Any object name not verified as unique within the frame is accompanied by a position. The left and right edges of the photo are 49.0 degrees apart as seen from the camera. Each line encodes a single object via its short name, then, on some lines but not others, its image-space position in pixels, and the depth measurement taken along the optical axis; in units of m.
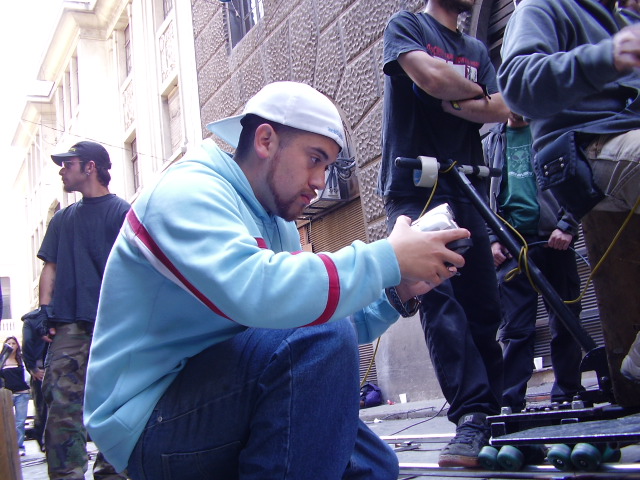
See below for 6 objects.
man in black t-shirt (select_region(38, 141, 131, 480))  3.47
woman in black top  9.36
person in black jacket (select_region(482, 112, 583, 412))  3.47
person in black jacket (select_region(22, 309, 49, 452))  5.94
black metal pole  2.38
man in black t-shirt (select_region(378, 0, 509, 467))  2.67
